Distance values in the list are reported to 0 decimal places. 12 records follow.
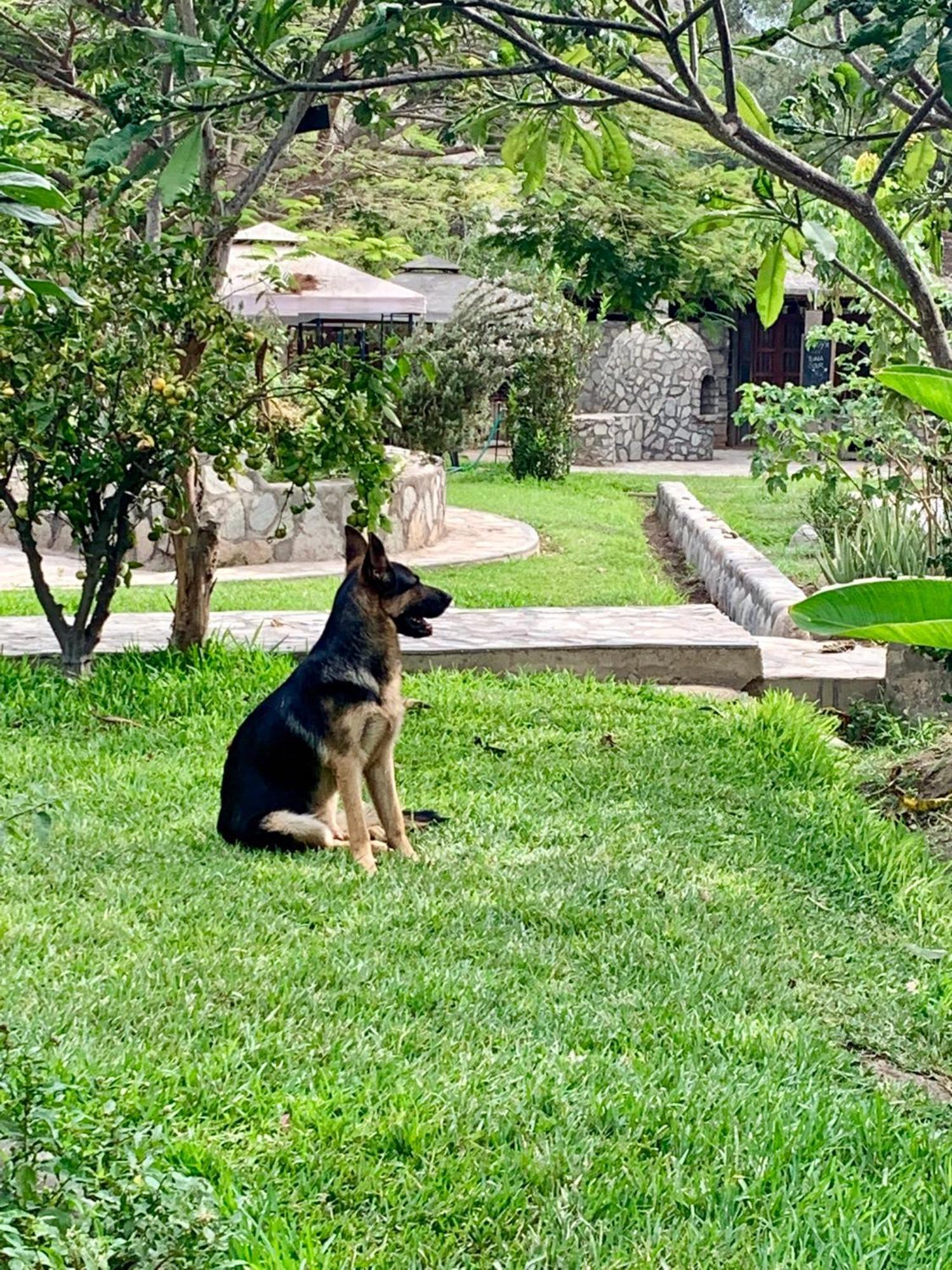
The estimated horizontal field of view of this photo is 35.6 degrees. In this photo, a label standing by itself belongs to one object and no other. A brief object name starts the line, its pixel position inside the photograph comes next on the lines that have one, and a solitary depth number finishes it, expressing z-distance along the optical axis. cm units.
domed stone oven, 2895
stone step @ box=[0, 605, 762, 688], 830
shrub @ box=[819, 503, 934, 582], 1078
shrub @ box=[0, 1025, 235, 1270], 214
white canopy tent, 1792
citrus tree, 713
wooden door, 3195
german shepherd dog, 498
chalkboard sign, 2953
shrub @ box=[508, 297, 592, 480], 2180
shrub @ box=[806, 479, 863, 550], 1285
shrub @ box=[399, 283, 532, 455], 2031
